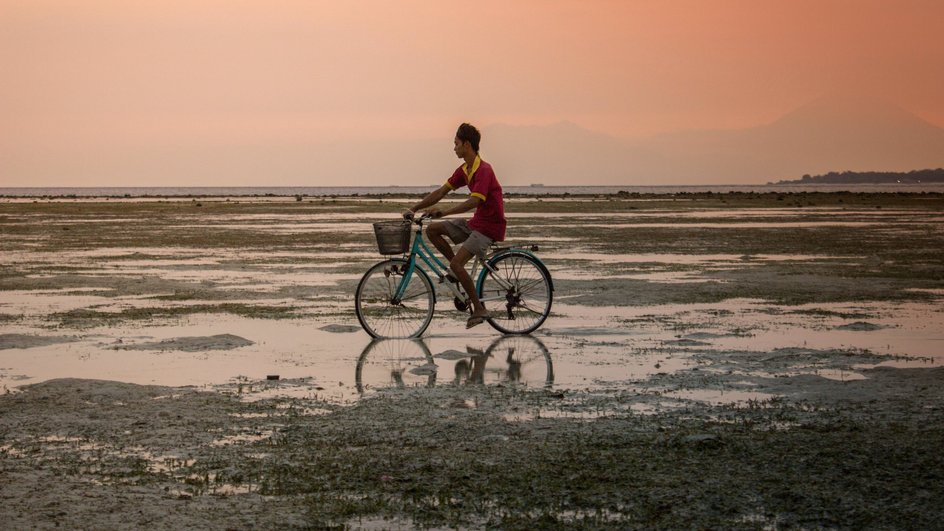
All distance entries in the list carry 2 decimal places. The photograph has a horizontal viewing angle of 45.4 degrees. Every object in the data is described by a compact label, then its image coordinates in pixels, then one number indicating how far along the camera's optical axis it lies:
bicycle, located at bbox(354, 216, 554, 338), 13.82
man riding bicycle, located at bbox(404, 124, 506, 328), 13.39
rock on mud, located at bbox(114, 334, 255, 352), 12.73
